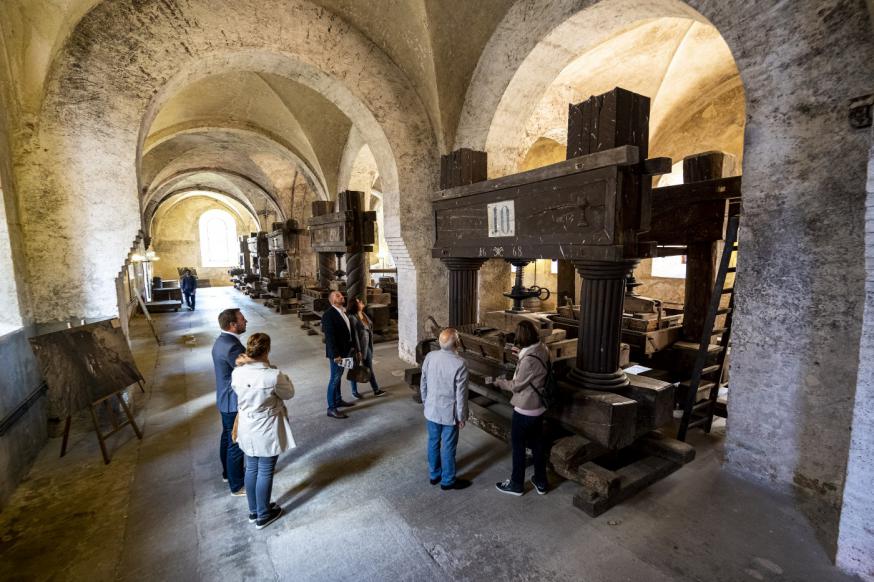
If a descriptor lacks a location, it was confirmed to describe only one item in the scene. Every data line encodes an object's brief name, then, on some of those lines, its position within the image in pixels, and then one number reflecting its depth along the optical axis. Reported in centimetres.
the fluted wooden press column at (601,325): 342
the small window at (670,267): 1213
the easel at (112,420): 386
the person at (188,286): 1416
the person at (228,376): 316
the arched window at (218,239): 2989
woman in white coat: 273
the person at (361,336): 518
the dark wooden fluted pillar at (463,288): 518
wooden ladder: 396
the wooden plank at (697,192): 466
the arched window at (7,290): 380
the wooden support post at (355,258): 862
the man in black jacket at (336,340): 483
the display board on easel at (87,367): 378
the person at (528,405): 312
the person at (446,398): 321
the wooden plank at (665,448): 360
